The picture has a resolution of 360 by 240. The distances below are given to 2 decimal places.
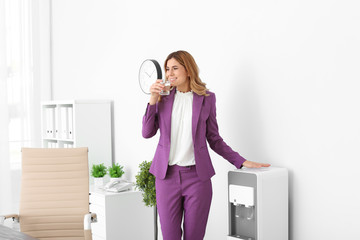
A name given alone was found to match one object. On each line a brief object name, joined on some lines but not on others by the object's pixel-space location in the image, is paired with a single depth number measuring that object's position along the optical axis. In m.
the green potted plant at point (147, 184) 3.22
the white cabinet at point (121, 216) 3.65
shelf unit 4.23
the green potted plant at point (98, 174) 4.09
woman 2.65
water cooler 2.56
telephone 3.76
